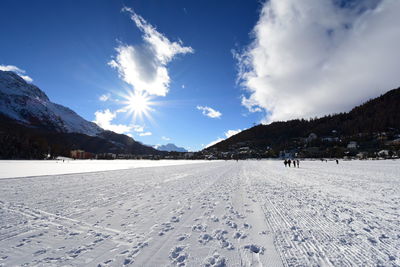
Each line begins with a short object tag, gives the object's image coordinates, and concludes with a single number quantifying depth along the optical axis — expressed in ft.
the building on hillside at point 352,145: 515.58
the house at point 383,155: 315.02
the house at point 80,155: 515.58
